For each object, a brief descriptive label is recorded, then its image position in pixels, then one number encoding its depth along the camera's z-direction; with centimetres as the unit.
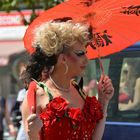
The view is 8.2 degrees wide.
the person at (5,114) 1492
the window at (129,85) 857
